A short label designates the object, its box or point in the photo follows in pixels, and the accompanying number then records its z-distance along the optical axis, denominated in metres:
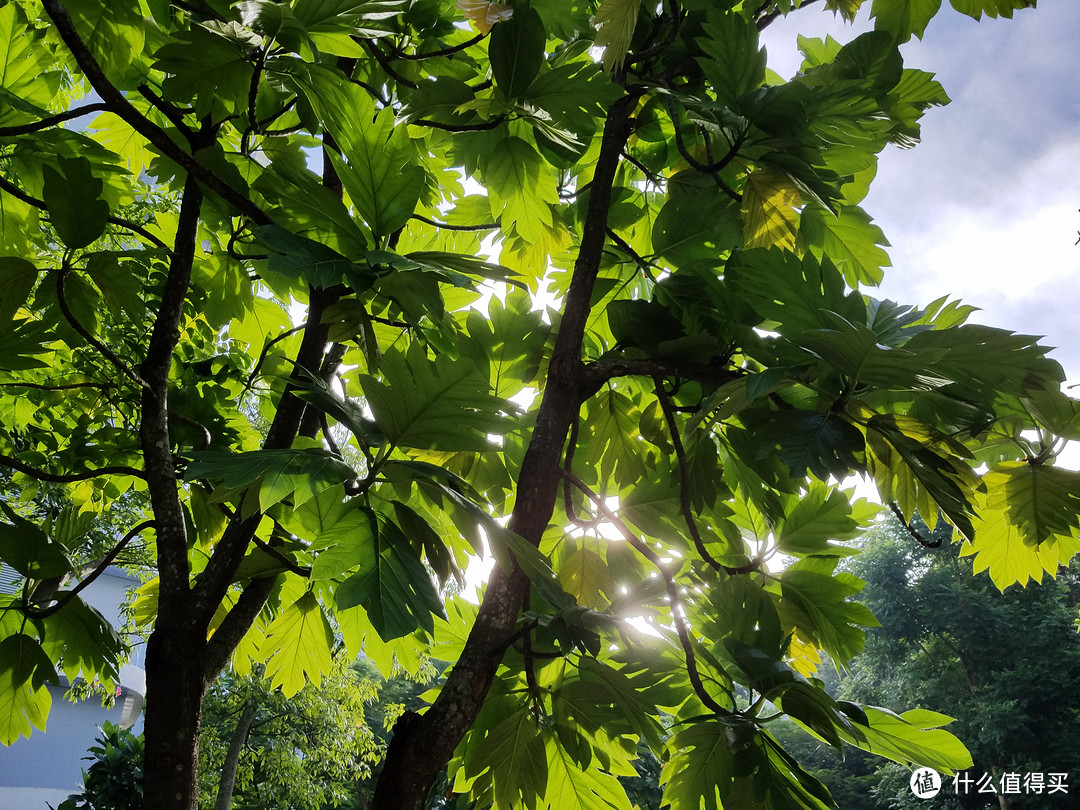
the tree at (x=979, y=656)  17.31
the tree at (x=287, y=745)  9.47
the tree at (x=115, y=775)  7.25
